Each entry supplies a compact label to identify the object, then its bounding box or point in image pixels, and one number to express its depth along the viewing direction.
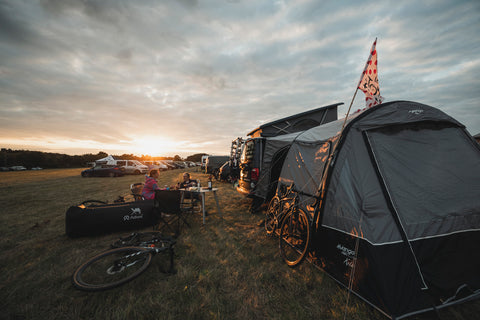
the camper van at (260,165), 5.80
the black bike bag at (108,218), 4.03
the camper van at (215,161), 20.09
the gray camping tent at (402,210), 2.16
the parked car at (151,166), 25.33
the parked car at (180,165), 43.59
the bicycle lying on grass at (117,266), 2.48
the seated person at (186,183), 6.36
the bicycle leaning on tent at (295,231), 3.07
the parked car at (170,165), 39.07
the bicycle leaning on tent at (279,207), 3.79
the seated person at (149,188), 5.00
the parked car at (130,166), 20.36
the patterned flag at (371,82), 2.91
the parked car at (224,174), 14.75
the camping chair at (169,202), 4.38
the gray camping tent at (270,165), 5.73
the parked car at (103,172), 17.34
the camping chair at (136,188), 5.94
